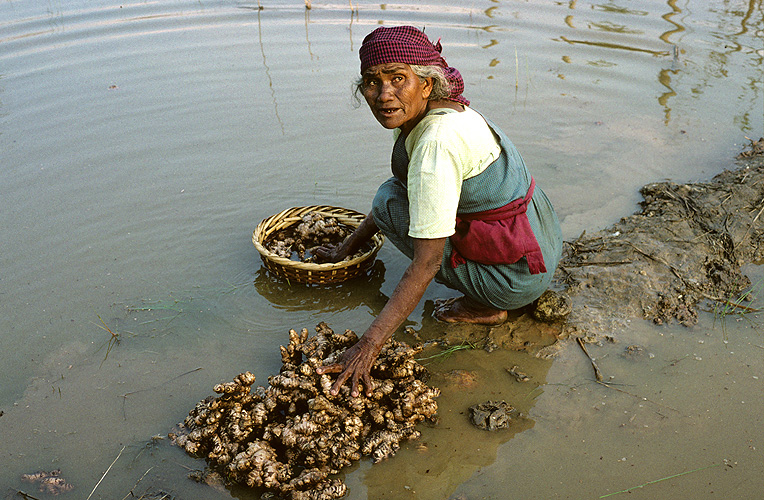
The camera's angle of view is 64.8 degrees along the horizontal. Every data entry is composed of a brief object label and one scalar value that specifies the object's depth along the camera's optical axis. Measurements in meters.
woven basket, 3.55
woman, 2.60
